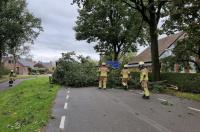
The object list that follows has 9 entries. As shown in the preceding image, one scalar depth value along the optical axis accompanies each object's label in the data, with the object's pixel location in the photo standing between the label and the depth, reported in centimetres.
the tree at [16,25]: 2243
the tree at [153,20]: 1184
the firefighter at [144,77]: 754
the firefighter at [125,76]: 1045
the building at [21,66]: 5236
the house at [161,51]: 2264
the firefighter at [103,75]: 1061
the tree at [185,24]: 966
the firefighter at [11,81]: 1498
